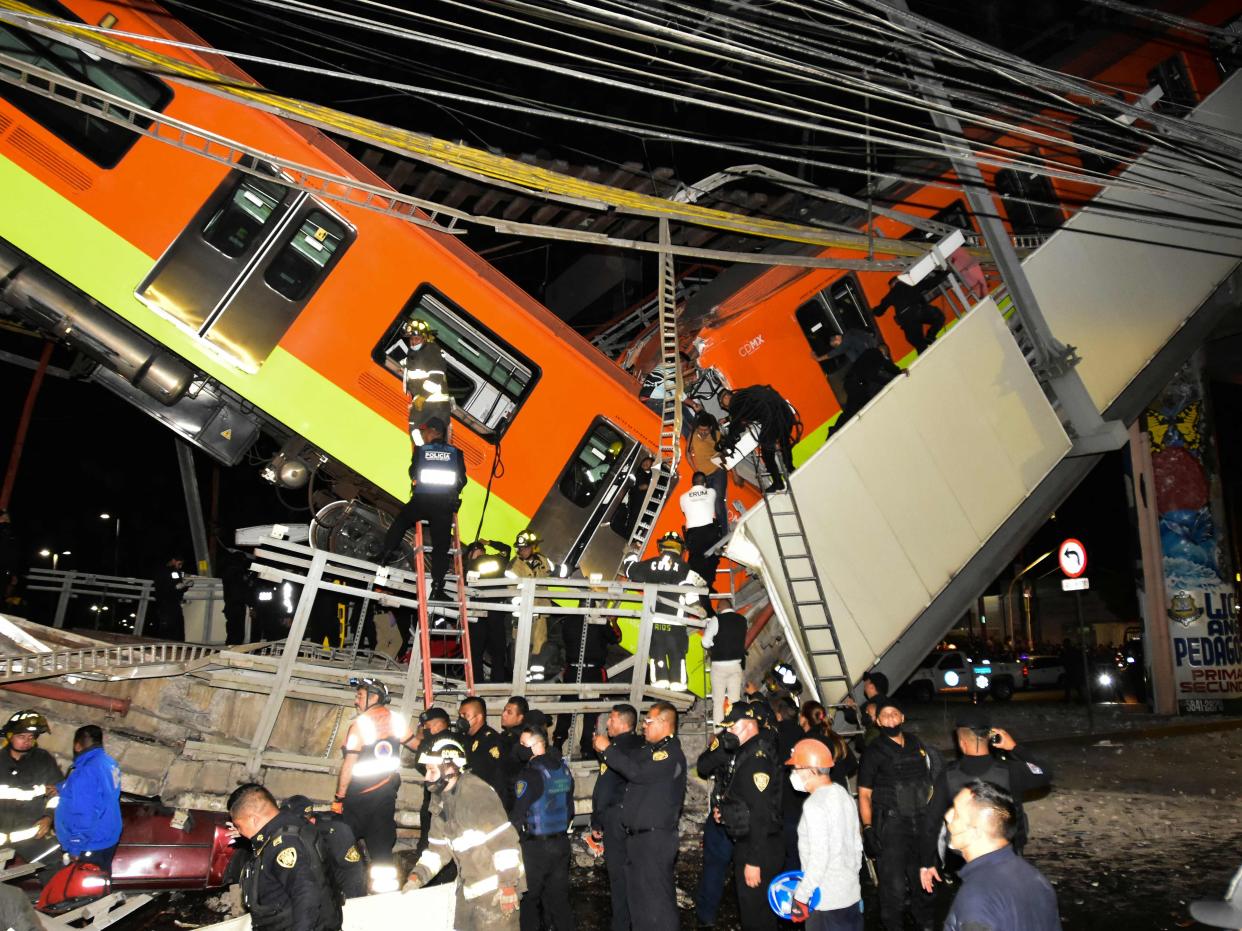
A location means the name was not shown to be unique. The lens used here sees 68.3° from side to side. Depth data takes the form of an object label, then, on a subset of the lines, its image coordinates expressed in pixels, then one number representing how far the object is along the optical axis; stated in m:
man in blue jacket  5.52
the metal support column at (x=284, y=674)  6.48
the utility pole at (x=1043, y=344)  9.05
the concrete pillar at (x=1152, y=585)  15.96
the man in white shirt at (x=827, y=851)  4.34
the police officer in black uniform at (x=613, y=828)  5.77
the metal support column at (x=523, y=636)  7.21
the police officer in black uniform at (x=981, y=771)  5.27
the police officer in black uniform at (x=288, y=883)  3.73
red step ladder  6.81
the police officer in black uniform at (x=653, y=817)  5.06
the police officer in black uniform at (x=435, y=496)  7.71
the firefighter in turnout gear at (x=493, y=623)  8.37
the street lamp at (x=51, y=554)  22.38
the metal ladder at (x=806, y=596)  7.95
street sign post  12.50
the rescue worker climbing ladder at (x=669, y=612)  8.48
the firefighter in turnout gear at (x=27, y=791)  5.88
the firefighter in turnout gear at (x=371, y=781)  5.51
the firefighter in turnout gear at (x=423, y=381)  7.98
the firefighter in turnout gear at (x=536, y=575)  8.49
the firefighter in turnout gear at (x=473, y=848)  4.56
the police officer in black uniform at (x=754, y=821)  5.31
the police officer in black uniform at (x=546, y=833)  5.39
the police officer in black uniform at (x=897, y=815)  5.72
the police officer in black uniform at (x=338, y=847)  4.01
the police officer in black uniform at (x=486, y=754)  5.72
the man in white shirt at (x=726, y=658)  7.99
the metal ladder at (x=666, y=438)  9.52
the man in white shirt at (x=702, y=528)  9.01
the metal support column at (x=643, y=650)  7.74
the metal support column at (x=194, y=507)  11.83
